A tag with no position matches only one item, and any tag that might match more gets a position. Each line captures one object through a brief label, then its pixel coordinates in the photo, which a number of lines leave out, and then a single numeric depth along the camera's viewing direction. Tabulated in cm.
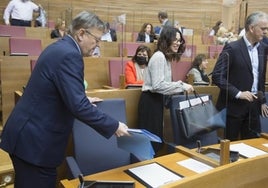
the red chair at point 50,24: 609
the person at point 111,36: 459
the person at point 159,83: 177
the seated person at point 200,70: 248
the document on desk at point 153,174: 113
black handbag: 160
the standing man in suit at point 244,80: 181
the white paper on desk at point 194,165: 125
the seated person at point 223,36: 519
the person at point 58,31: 454
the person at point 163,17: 528
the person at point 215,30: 676
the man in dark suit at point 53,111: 113
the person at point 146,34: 484
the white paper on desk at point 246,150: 145
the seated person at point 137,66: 278
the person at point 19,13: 493
